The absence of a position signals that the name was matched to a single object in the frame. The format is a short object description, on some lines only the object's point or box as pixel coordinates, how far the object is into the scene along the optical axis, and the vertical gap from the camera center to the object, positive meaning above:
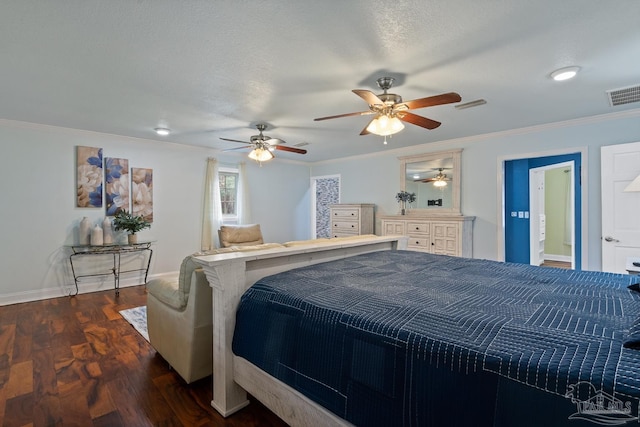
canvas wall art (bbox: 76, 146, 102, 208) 4.43 +0.58
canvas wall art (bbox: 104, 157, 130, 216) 4.68 +0.49
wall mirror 5.08 +0.59
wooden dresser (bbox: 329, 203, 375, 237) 6.00 -0.11
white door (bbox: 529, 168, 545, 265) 5.57 -0.01
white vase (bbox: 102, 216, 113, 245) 4.46 -0.27
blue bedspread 0.80 -0.44
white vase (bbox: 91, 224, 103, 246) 4.34 -0.31
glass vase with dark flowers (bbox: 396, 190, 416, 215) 5.58 +0.29
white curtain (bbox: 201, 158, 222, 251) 5.63 +0.11
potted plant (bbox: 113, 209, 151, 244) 4.54 -0.12
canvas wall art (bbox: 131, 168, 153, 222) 4.91 +0.38
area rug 3.04 -1.17
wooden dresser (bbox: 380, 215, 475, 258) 4.71 -0.32
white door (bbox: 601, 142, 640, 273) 3.35 +0.05
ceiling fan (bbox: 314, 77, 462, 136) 2.44 +0.92
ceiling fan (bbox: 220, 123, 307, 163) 4.07 +0.95
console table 4.33 -0.54
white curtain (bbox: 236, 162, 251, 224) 6.24 +0.39
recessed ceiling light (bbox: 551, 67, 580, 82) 2.48 +1.19
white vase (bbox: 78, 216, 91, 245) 4.34 -0.23
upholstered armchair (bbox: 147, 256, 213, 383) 2.01 -0.77
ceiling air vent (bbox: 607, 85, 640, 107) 2.91 +1.20
